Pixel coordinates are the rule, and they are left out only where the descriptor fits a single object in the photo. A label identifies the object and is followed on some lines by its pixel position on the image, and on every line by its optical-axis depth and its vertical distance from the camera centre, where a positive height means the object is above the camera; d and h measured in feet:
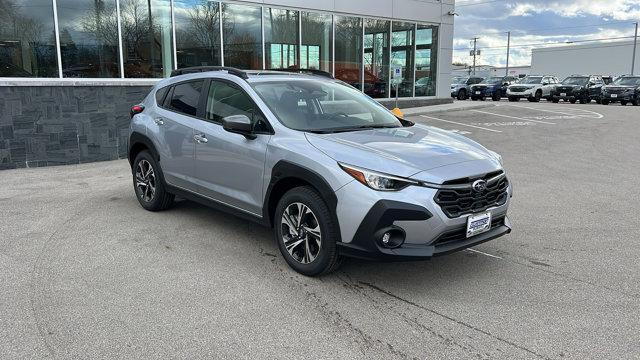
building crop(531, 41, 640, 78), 212.64 +8.81
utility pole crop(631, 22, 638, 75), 204.10 +8.52
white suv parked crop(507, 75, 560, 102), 104.73 -2.02
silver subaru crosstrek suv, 12.53 -2.38
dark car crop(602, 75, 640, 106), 95.68 -2.03
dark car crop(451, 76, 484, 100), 116.37 -1.80
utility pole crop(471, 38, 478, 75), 292.14 +18.60
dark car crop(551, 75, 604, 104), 101.52 -2.14
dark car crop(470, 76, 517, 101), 112.68 -2.38
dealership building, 34.96 +2.47
